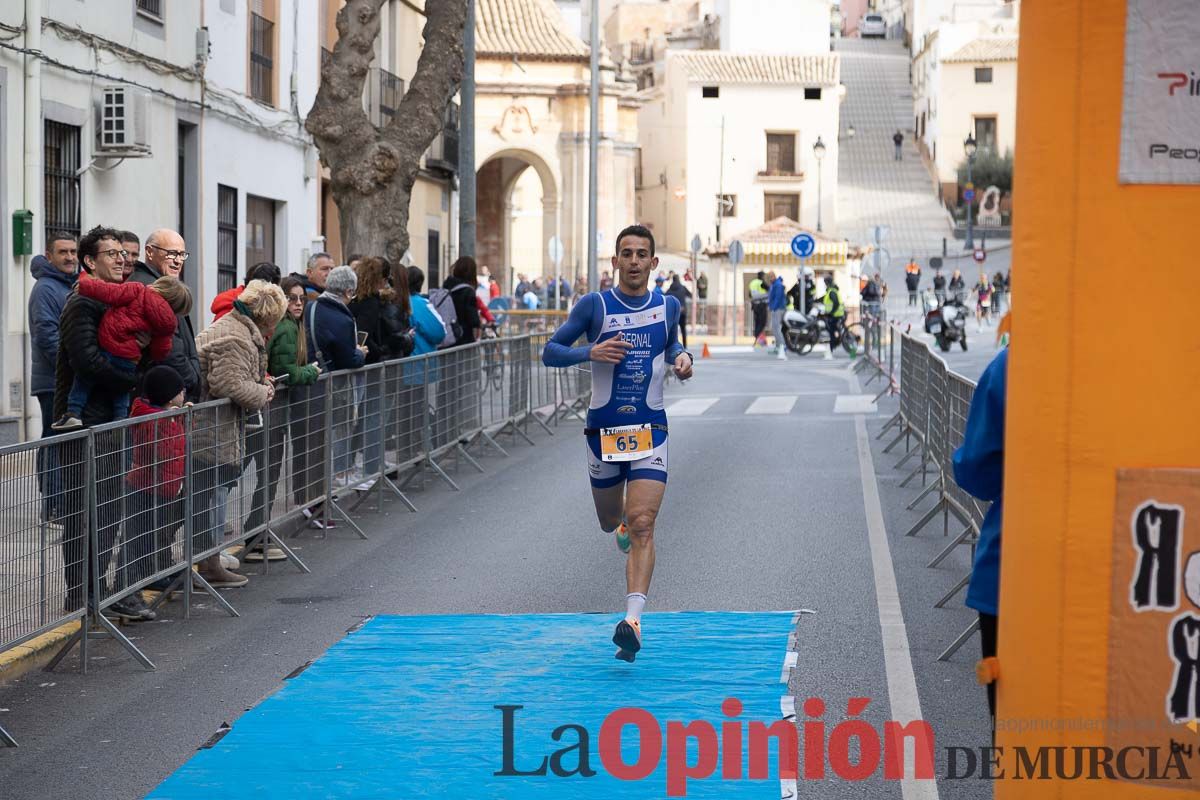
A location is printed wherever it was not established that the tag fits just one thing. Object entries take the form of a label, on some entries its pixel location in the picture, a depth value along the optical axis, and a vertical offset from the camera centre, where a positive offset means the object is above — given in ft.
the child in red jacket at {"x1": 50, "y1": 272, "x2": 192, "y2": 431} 29.73 -1.10
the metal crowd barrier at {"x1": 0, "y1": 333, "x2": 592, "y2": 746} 25.30 -4.14
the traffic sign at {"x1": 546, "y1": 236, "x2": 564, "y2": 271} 162.43 +1.41
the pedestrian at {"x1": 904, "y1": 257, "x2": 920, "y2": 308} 210.59 -1.05
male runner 27.71 -1.82
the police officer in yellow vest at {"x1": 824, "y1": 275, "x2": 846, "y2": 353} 132.09 -3.20
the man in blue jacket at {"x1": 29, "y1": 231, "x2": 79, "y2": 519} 36.63 -1.06
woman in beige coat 32.32 -2.59
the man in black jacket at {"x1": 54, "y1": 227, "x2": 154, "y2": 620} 26.55 -2.74
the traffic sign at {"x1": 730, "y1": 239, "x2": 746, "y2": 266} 154.51 +1.42
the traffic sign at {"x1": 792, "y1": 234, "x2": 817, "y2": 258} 132.85 +1.81
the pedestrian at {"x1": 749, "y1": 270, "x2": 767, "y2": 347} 147.02 -3.16
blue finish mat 20.27 -5.87
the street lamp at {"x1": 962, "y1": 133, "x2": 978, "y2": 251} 257.48 +17.93
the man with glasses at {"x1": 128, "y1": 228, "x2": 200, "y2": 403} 32.30 -0.16
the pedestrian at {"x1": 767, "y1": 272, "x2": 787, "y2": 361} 130.82 -2.96
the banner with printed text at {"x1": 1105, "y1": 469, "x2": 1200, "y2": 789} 12.45 -2.42
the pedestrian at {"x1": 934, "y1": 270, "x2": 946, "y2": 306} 206.80 -1.56
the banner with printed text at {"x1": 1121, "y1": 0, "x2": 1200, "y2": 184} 12.17 +1.23
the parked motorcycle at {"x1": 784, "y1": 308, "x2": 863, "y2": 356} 132.16 -4.54
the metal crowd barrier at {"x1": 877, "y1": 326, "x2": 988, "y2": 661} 34.86 -4.30
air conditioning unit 60.54 +4.64
